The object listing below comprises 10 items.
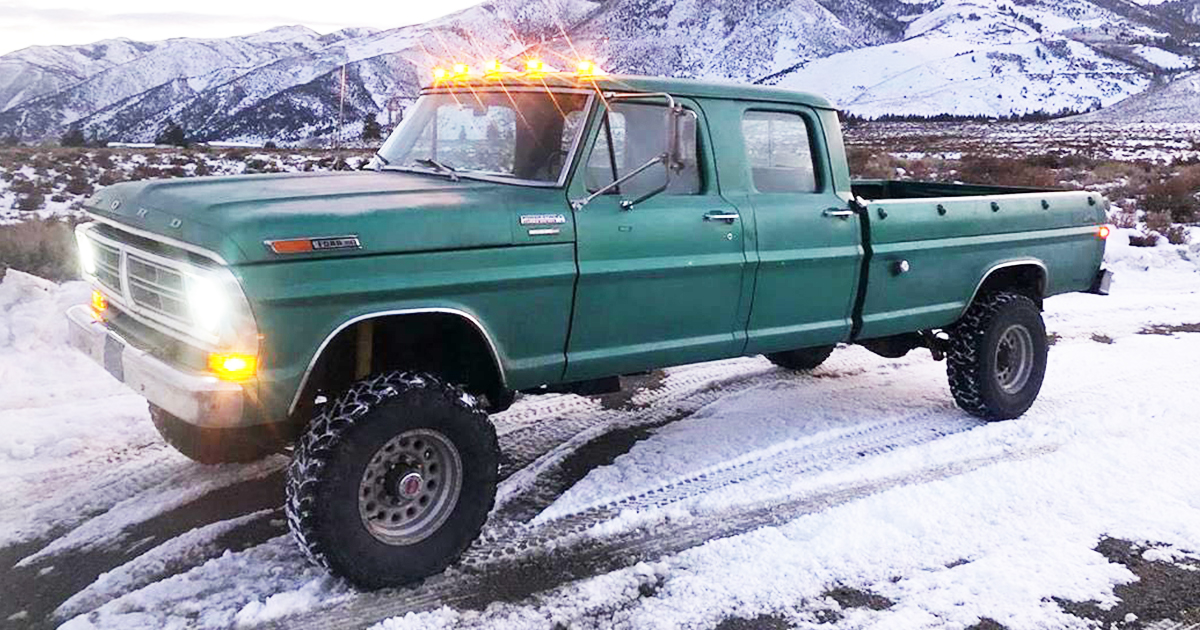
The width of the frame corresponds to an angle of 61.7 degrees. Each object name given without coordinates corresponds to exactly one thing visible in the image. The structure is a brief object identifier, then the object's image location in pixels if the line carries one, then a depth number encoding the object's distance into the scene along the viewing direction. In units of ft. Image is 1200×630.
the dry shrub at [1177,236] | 46.52
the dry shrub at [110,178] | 73.46
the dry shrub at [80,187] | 67.13
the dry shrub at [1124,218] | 52.80
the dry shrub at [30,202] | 57.77
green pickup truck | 12.76
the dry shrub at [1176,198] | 58.49
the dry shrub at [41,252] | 32.32
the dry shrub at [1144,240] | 45.62
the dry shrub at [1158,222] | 50.34
